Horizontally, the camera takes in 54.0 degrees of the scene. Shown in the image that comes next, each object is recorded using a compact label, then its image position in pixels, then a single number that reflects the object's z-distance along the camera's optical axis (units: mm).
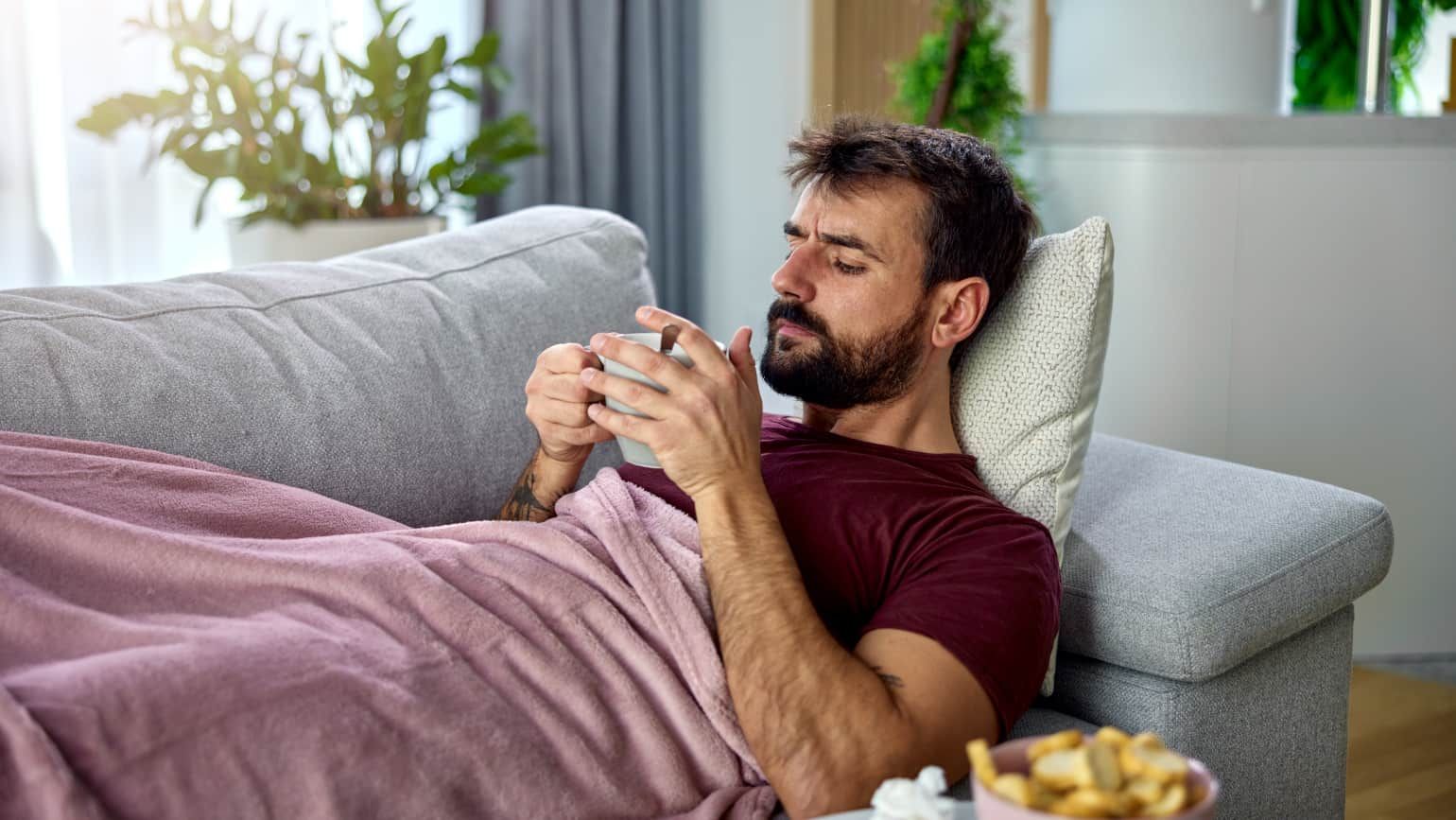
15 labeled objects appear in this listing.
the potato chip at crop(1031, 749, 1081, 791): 778
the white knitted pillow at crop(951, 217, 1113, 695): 1589
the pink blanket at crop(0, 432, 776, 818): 1029
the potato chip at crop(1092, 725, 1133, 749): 807
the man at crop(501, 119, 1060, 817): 1220
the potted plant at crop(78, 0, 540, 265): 2816
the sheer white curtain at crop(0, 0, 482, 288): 2867
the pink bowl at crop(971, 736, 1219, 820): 768
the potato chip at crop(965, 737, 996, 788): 802
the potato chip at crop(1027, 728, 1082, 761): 807
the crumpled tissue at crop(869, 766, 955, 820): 856
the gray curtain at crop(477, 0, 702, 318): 3586
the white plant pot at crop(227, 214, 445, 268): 2807
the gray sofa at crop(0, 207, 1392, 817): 1474
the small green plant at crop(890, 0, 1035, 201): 3129
